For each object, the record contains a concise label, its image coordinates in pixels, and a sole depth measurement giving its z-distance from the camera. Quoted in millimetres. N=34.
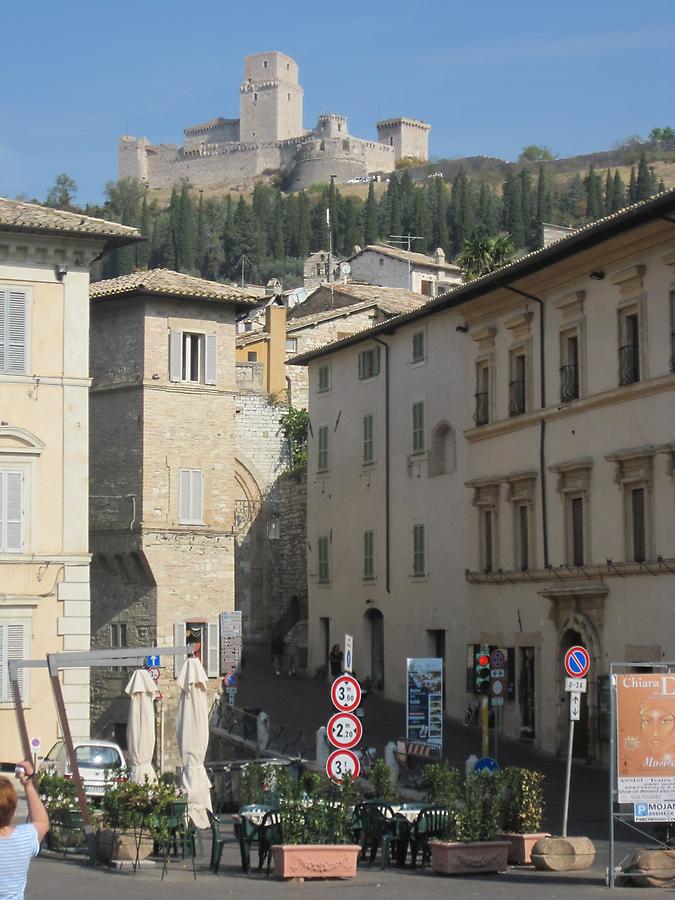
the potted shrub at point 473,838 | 20094
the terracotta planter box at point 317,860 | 19625
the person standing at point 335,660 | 46156
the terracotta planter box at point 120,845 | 21141
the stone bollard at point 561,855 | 20359
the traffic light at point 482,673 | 28156
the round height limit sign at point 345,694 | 22672
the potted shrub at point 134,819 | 20891
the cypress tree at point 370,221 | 140888
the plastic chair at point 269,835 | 20391
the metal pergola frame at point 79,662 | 21406
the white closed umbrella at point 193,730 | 24547
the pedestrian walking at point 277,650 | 53594
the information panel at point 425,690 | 32719
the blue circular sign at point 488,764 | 25344
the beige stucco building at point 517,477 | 33406
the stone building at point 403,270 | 90188
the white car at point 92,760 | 29125
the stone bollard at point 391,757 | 30191
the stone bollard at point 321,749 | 31391
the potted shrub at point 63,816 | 22812
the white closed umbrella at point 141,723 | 27672
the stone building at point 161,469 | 44062
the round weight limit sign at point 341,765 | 22000
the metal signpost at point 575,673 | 23297
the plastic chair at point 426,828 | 21109
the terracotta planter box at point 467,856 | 20078
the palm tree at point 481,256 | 56875
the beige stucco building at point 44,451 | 34406
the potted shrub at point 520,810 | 20734
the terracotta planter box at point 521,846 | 21109
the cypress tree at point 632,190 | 126088
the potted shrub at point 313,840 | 19625
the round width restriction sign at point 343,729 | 22047
